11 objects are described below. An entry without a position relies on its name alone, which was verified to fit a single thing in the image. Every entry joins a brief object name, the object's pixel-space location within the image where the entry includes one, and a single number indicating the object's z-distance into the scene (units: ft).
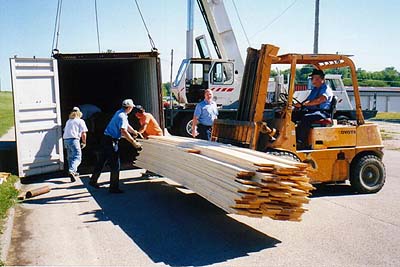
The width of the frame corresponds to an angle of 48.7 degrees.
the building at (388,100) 168.40
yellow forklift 26.45
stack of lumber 18.22
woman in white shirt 33.40
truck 52.44
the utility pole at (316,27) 83.71
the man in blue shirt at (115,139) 28.99
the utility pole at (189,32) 56.39
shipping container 32.91
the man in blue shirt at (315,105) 27.48
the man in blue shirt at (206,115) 32.83
